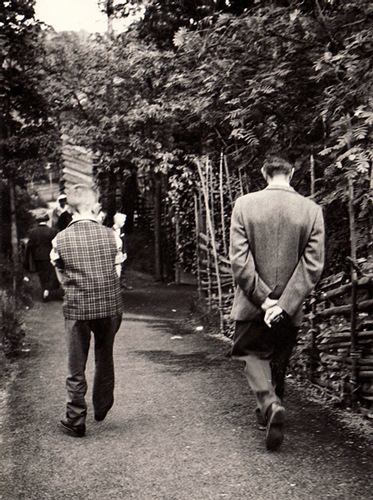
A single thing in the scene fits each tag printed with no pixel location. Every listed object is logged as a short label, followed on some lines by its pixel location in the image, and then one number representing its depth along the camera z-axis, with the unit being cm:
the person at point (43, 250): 1357
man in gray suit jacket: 462
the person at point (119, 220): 1201
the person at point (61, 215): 1295
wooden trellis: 979
